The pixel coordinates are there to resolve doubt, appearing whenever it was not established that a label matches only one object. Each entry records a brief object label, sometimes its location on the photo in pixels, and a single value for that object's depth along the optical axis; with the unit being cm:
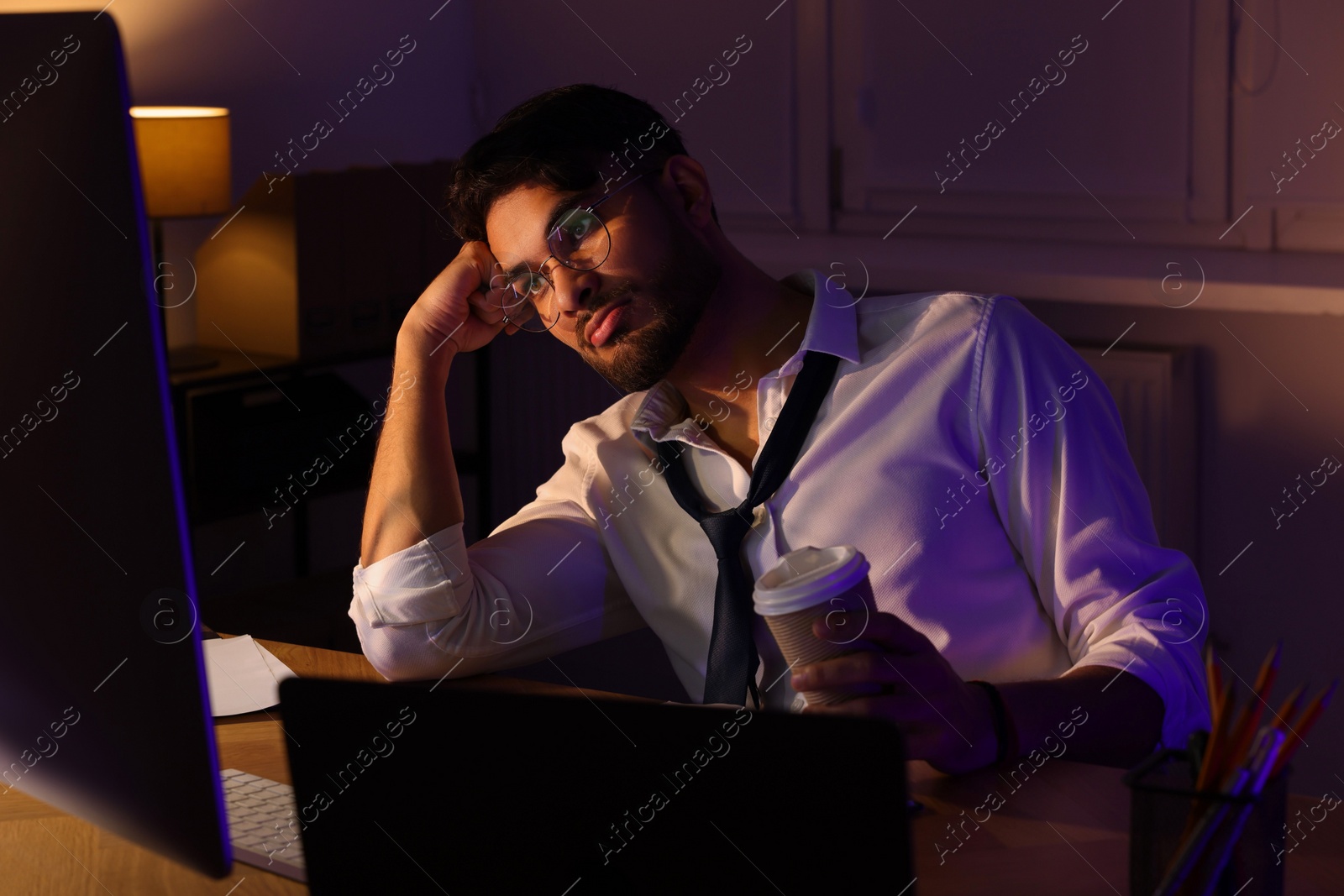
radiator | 271
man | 142
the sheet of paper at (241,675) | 136
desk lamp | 276
